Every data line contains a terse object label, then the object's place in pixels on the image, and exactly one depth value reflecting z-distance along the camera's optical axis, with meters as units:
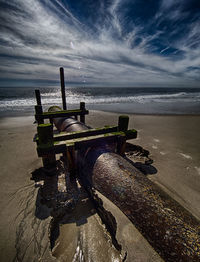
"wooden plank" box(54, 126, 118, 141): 2.74
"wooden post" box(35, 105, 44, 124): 4.94
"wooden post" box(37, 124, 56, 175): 2.36
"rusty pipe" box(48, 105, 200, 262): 1.34
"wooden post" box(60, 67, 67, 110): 8.09
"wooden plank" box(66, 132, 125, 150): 2.56
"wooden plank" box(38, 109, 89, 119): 4.99
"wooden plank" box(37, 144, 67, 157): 2.32
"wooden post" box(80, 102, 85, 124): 5.78
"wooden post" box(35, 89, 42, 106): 7.01
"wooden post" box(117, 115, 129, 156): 3.10
